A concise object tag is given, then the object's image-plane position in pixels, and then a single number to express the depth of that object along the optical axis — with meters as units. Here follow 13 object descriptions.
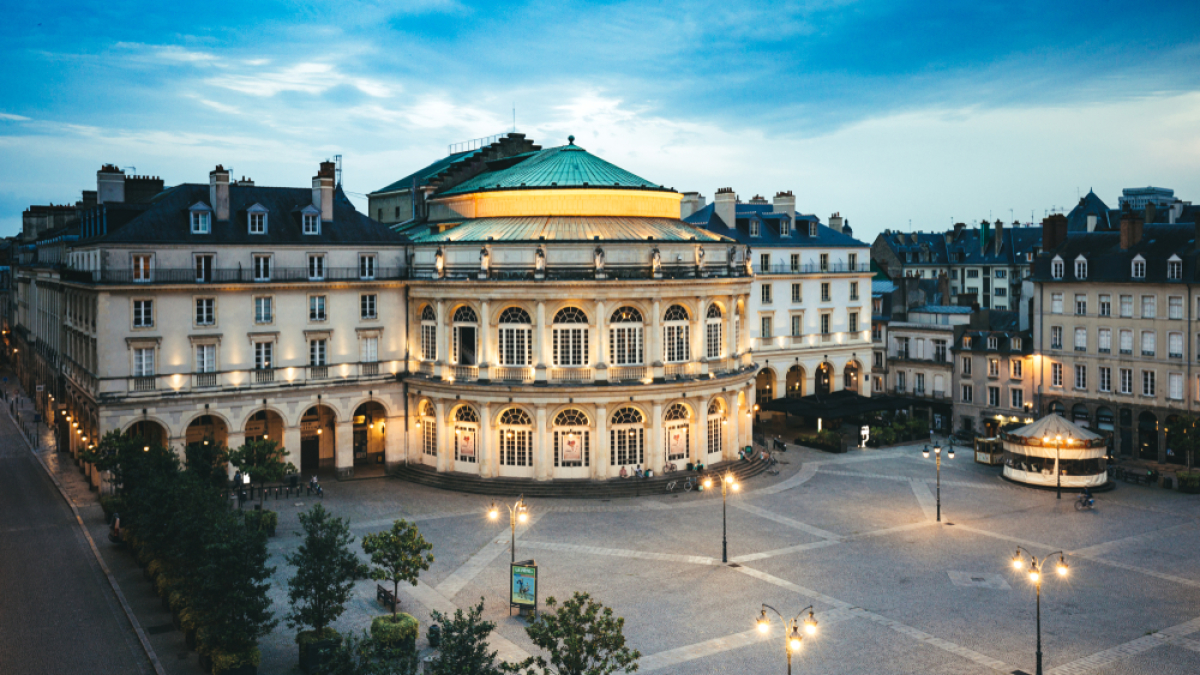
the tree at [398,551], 35.06
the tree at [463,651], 24.00
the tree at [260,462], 51.88
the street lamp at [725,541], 43.81
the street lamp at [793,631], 26.89
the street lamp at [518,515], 41.14
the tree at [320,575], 32.06
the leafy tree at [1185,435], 61.19
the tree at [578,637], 24.83
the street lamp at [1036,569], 30.91
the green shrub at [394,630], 32.34
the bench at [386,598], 37.84
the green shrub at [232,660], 30.45
